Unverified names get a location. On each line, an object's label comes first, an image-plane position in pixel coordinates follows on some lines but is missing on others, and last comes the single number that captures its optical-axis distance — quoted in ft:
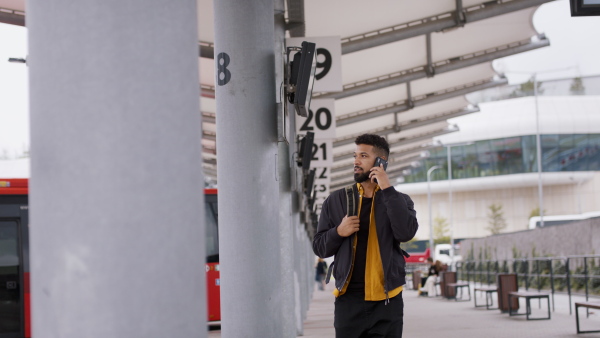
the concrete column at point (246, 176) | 25.57
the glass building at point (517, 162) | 320.70
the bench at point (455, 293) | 103.12
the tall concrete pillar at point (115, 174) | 7.87
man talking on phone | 16.34
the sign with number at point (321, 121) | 52.85
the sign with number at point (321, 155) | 58.59
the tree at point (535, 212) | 327.06
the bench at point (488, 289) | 75.11
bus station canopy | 52.65
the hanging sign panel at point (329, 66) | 40.32
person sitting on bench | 116.67
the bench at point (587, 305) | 43.77
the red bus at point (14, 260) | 56.18
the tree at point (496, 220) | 325.62
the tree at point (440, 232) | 334.65
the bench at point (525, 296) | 58.16
